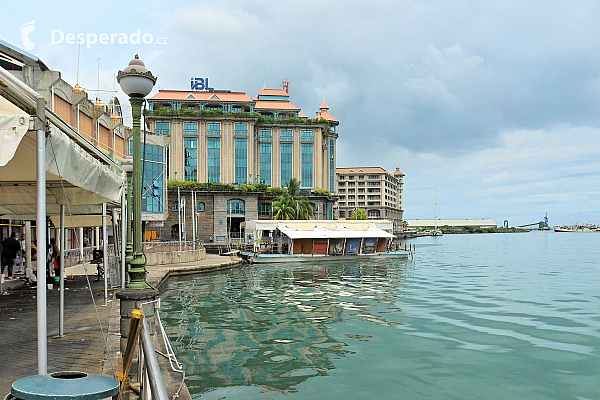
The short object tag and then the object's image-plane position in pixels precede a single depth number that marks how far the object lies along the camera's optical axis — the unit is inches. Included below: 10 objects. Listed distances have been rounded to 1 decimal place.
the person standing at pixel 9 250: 657.8
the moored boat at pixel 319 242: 1701.5
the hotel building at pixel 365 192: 5561.0
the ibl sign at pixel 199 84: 3102.9
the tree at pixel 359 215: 4499.0
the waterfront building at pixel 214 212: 2551.7
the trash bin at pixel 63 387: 120.2
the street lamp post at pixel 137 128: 289.2
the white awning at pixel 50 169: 157.2
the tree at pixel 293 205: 2421.1
